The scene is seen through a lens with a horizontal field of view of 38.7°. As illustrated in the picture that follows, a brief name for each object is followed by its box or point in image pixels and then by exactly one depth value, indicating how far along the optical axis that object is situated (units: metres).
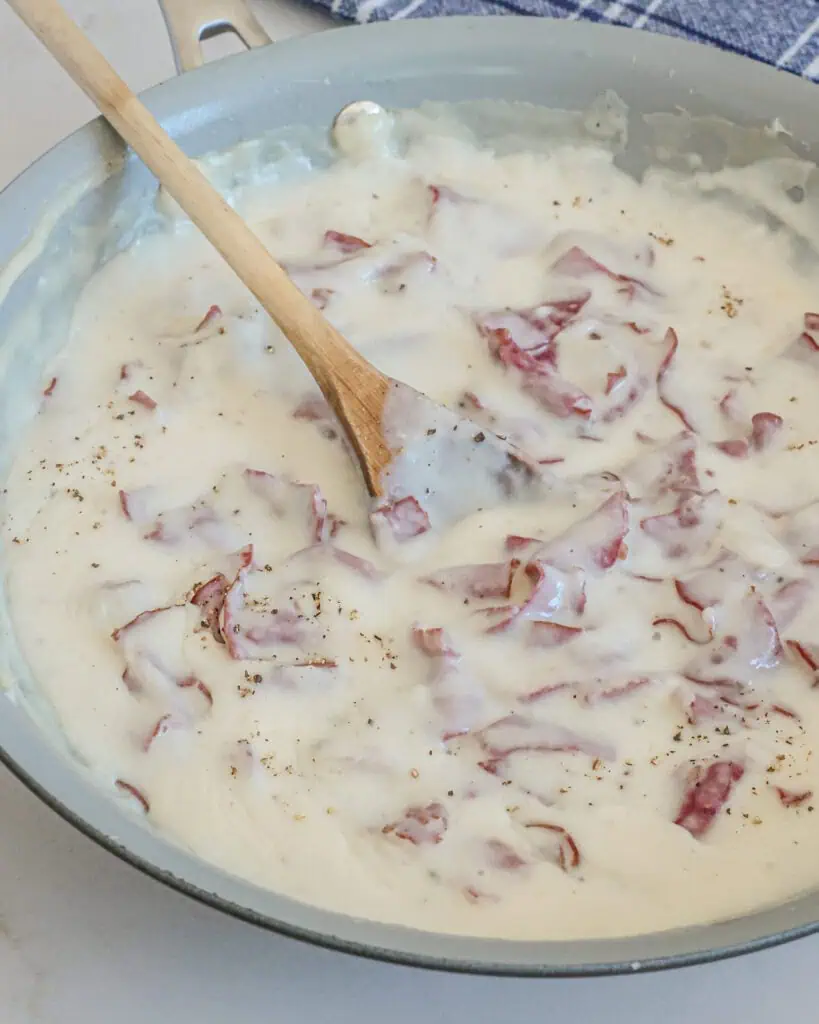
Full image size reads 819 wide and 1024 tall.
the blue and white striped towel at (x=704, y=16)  1.43
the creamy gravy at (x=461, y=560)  0.84
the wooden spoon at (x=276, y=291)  1.03
